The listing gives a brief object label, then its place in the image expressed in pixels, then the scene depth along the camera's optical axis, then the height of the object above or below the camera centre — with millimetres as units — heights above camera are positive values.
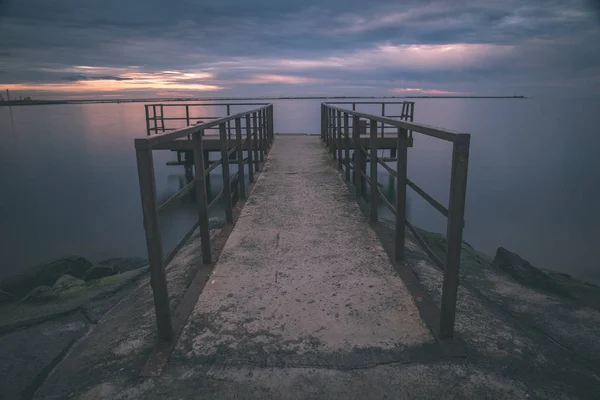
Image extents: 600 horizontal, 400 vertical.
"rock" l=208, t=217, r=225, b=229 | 6048 -1960
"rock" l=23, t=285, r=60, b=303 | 4773 -2361
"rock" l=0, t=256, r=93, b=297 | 6188 -2854
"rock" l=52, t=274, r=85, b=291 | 5366 -2656
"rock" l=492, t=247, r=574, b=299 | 5387 -2583
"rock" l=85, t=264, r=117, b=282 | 7098 -3104
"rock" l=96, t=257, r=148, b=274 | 8203 -3477
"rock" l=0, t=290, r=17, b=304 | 5340 -2615
